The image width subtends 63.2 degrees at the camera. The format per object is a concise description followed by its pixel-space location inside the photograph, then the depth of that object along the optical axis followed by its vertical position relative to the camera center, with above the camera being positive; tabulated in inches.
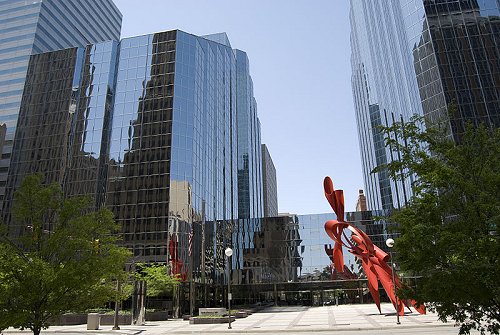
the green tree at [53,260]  547.8 +68.6
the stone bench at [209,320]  1373.0 -53.1
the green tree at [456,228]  390.0 +66.3
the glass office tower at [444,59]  2947.8 +1764.7
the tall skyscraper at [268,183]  6750.5 +1997.0
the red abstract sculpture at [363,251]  1380.4 +163.6
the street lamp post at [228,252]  1177.2 +142.1
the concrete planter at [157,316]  1646.2 -40.1
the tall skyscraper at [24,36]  3860.7 +2793.2
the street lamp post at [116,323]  1222.5 -46.6
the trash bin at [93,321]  1206.9 -38.5
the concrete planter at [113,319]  1437.0 -42.4
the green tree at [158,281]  1782.7 +102.2
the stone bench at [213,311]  1464.1 -26.2
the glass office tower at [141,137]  2304.4 +1062.0
